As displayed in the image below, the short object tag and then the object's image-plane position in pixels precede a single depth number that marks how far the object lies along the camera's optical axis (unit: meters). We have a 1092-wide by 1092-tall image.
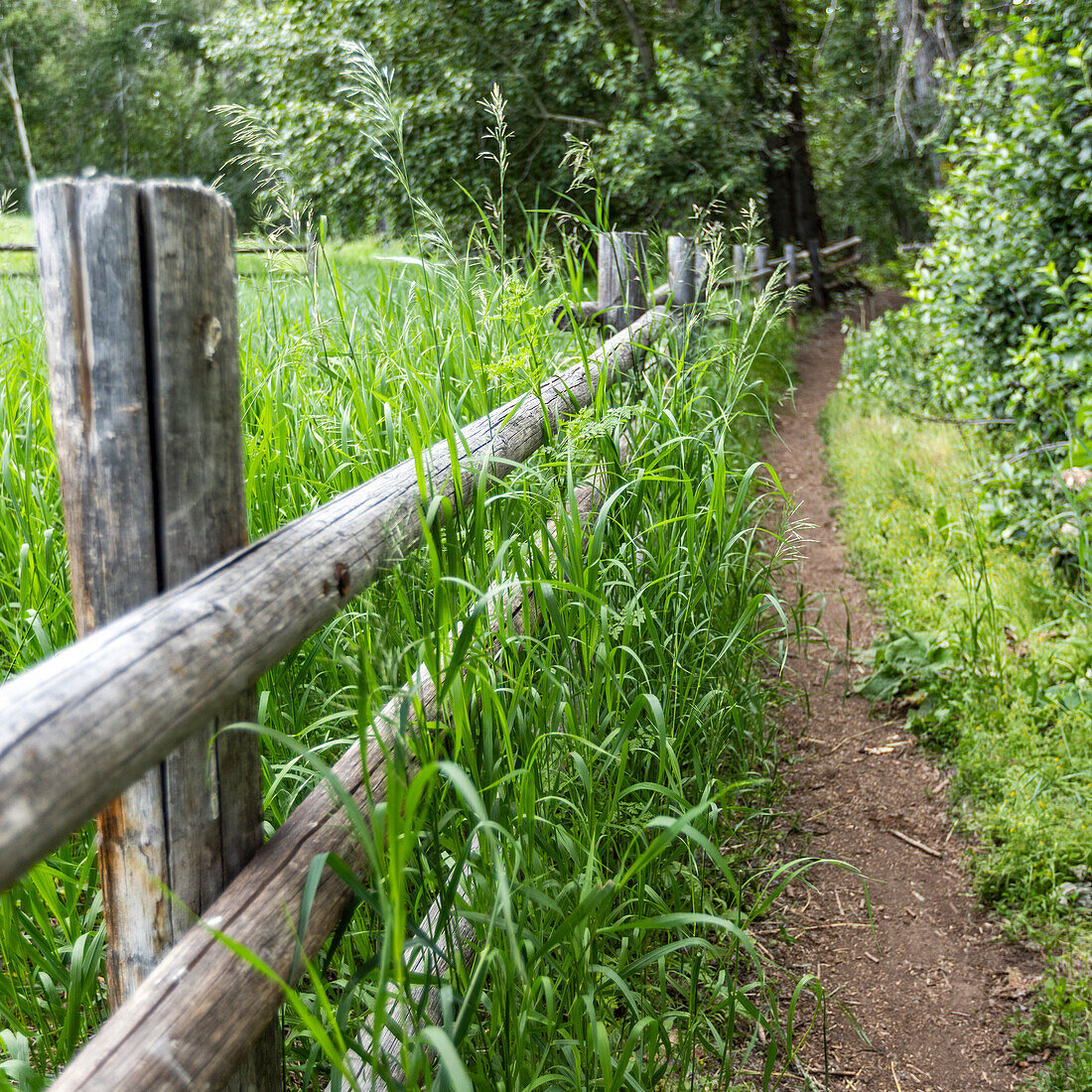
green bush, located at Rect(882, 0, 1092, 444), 4.40
